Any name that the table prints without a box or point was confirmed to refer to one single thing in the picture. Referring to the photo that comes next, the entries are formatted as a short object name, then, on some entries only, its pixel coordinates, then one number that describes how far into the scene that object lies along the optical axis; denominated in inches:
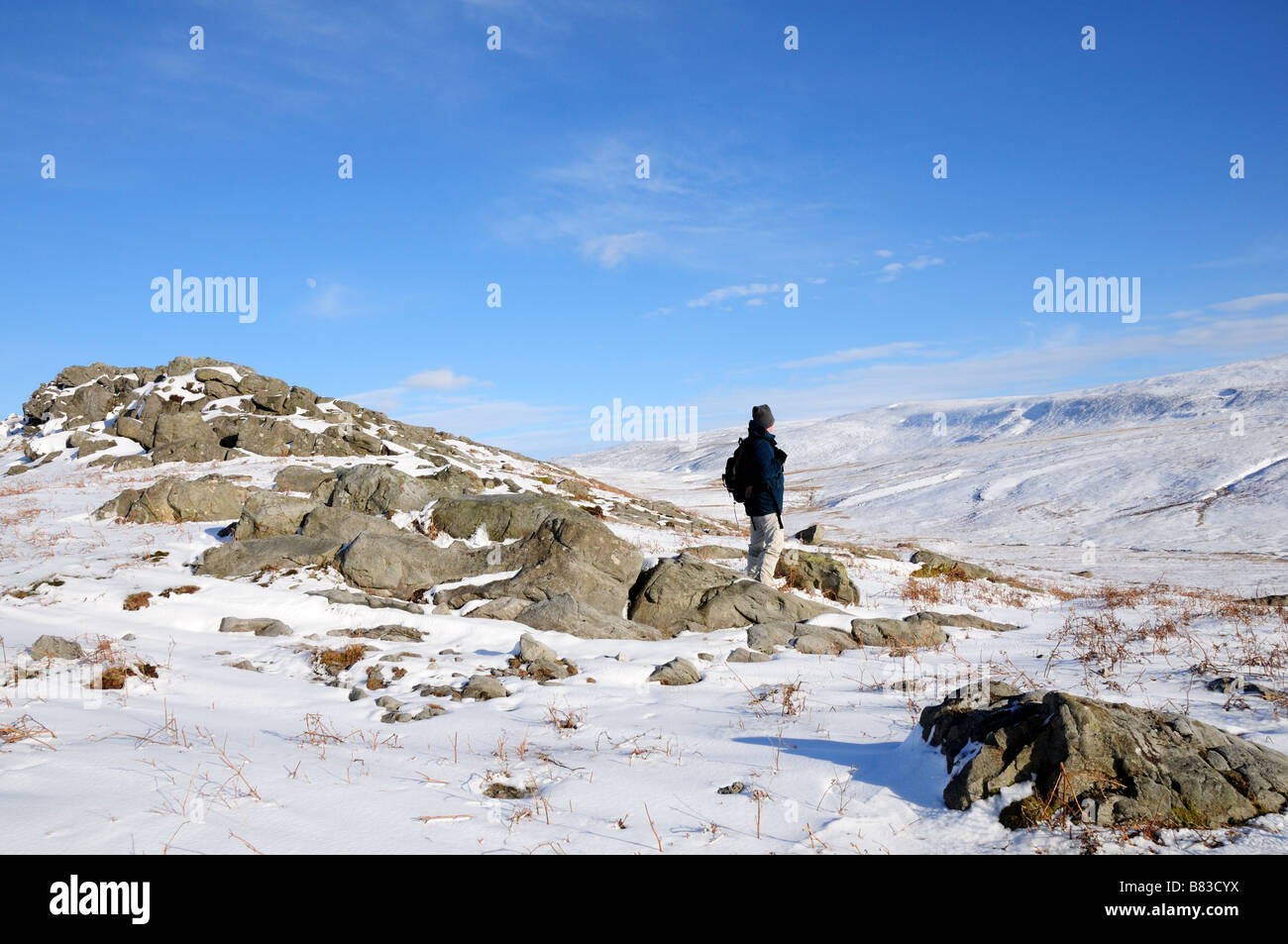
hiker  466.0
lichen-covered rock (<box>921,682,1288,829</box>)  149.9
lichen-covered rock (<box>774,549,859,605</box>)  565.0
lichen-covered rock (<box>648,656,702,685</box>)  313.0
